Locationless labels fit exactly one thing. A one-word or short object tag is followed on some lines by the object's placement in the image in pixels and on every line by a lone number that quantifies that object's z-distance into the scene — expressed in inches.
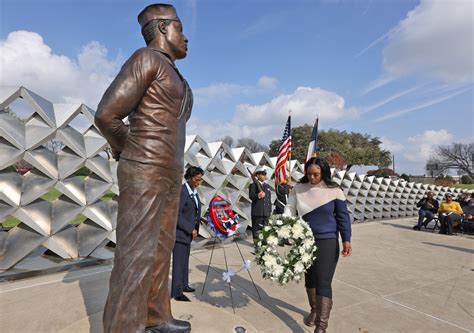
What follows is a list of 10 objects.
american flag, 326.0
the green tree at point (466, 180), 1777.8
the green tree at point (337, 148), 1749.5
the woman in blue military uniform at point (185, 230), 155.4
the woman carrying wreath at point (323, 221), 117.6
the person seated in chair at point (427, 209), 421.1
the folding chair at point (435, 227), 426.8
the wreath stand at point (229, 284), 158.7
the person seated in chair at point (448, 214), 386.6
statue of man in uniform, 77.2
